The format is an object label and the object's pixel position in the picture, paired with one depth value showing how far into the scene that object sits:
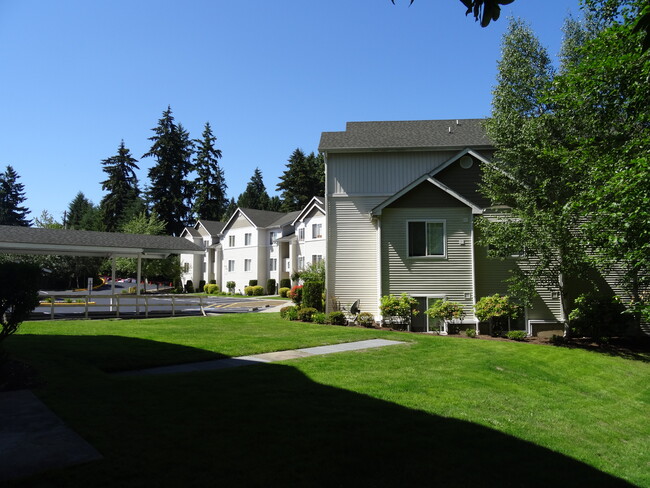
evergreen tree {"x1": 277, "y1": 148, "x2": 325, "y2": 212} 73.00
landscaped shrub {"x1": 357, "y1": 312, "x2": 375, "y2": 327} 18.44
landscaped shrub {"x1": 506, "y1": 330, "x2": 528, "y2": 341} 15.86
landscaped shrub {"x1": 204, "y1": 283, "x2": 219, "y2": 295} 50.54
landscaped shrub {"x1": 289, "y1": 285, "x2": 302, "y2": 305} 23.02
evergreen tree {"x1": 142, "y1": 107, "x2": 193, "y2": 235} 70.69
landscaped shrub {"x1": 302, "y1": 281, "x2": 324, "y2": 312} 20.94
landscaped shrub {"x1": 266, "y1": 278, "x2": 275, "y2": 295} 46.96
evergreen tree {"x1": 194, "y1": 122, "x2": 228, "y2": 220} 72.56
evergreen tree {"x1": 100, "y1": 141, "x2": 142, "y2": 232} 70.56
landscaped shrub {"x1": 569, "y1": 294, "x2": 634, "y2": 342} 15.91
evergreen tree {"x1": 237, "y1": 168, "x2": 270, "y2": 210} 88.19
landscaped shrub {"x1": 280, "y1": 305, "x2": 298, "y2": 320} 20.54
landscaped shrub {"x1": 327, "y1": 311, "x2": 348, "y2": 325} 18.58
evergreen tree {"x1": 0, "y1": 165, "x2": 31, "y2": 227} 88.01
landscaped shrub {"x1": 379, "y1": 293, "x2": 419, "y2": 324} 17.53
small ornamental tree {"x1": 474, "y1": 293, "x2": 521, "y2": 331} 16.30
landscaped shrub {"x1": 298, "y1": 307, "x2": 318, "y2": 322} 19.53
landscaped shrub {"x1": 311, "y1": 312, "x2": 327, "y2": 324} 18.79
